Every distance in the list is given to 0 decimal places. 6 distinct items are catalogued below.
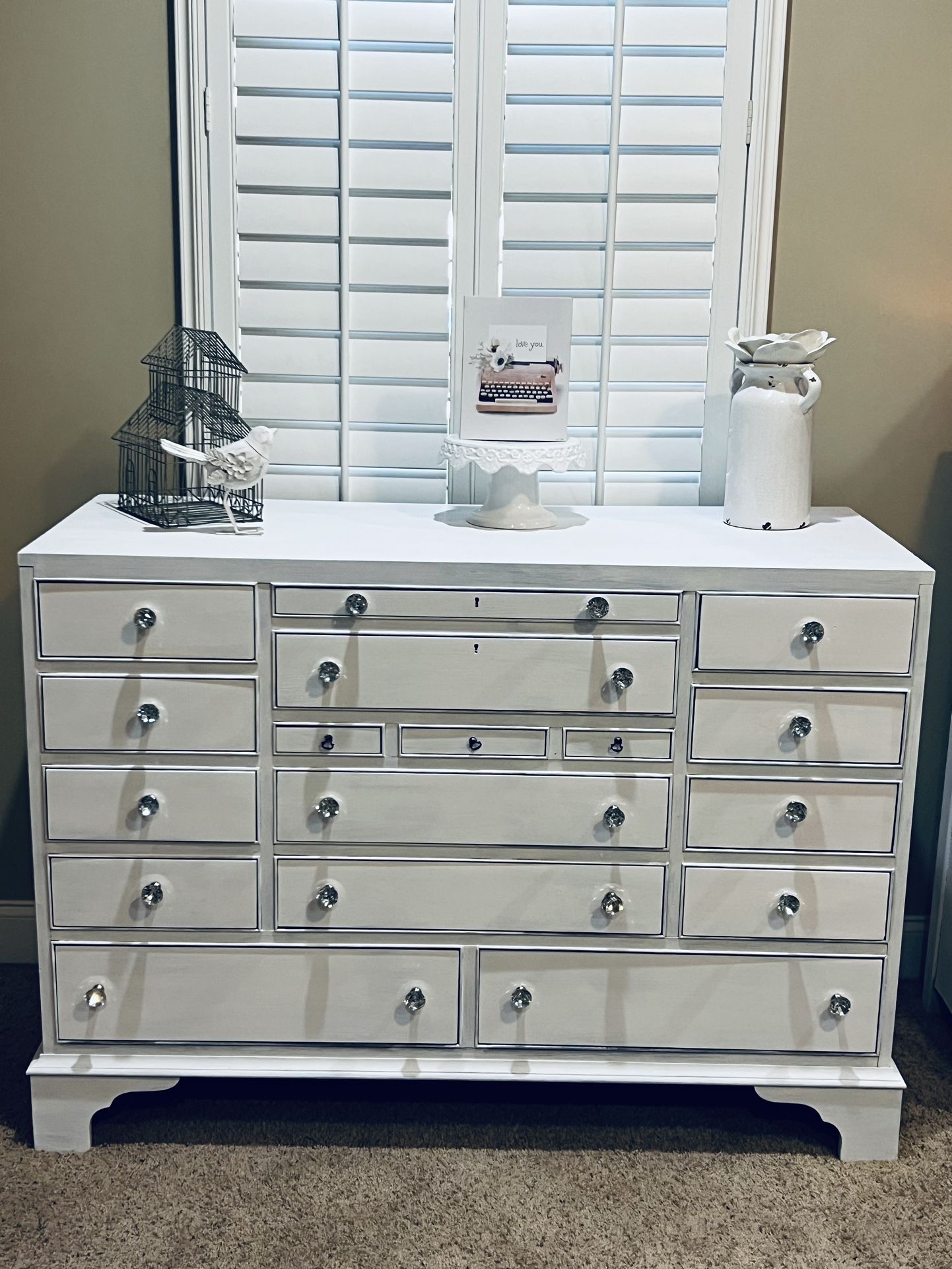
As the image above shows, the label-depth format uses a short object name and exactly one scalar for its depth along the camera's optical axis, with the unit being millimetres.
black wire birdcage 2215
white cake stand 2125
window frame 2236
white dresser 1941
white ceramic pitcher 2154
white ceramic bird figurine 2100
